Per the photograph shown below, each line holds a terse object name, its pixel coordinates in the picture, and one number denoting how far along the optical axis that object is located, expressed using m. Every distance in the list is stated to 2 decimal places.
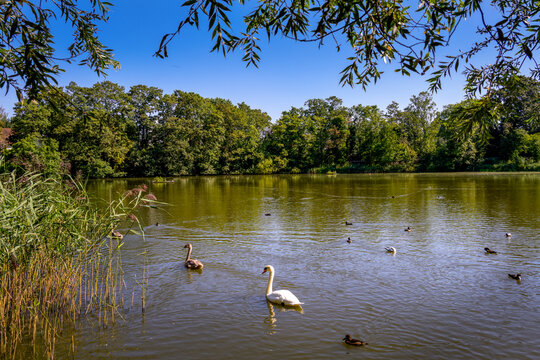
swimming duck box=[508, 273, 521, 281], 8.04
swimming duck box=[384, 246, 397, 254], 10.36
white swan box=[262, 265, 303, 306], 6.80
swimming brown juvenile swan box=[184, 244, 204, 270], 9.14
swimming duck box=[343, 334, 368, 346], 5.42
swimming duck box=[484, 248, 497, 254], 10.15
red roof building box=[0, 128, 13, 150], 41.85
